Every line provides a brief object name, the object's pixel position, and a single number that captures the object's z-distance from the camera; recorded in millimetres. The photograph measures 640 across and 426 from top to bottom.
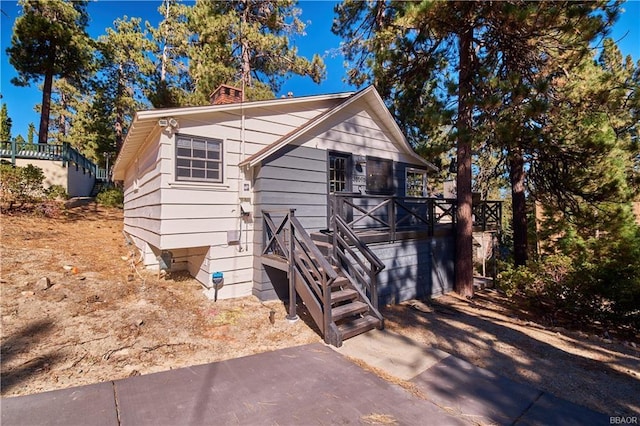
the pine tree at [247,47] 12586
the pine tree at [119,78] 16719
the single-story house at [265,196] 5621
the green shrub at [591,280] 5898
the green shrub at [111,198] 15252
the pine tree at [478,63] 6391
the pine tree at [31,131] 31891
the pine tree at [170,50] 16412
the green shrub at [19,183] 9406
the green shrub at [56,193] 11911
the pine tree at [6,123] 21781
